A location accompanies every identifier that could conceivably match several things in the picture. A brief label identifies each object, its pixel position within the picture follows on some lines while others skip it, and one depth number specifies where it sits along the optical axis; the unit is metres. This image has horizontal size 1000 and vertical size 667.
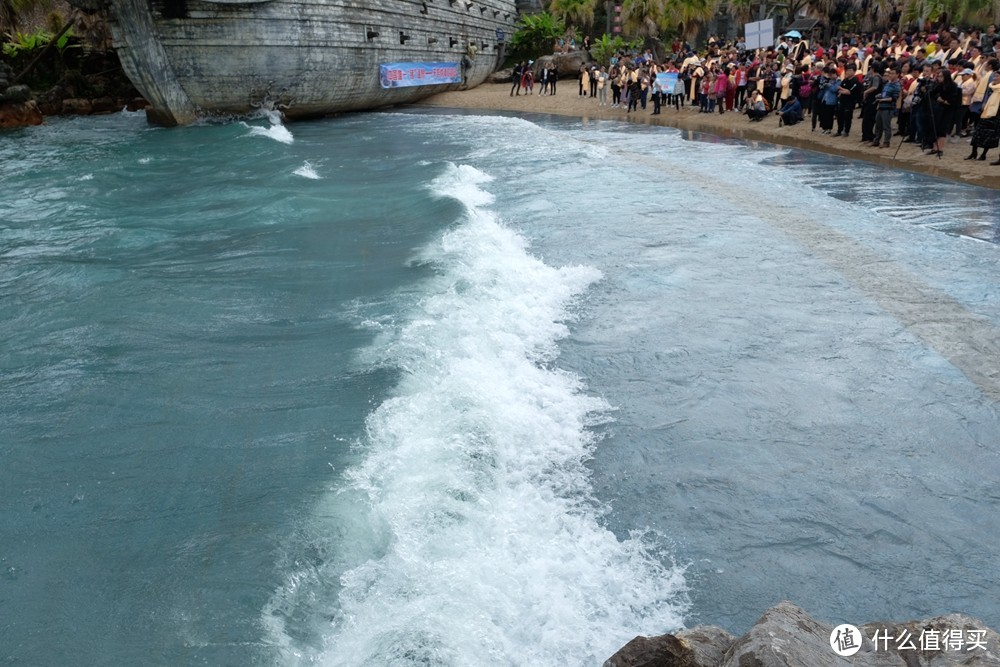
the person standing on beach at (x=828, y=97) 18.84
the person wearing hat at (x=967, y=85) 15.17
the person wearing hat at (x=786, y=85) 21.09
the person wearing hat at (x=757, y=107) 22.61
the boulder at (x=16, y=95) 25.98
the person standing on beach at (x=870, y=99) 16.91
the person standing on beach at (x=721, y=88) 24.19
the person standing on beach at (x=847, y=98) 18.11
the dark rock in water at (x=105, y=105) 30.85
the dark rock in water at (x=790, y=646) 2.49
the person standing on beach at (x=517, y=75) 36.31
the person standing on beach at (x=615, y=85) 30.23
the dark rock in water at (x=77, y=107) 30.28
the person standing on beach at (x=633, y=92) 27.98
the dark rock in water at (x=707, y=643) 2.74
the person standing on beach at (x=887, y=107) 16.00
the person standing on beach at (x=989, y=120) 13.86
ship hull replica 23.16
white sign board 24.69
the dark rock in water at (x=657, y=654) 2.75
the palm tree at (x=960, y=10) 27.44
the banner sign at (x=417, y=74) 30.81
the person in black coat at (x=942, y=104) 14.99
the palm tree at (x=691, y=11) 34.12
